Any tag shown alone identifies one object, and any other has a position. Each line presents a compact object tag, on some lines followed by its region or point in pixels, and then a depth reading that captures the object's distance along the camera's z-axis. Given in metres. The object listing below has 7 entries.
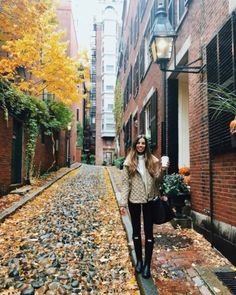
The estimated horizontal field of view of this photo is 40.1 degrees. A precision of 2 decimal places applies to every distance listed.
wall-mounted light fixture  5.99
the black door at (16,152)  11.45
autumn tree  9.64
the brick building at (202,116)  4.59
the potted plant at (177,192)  6.36
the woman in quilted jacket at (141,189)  3.80
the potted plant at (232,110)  3.56
